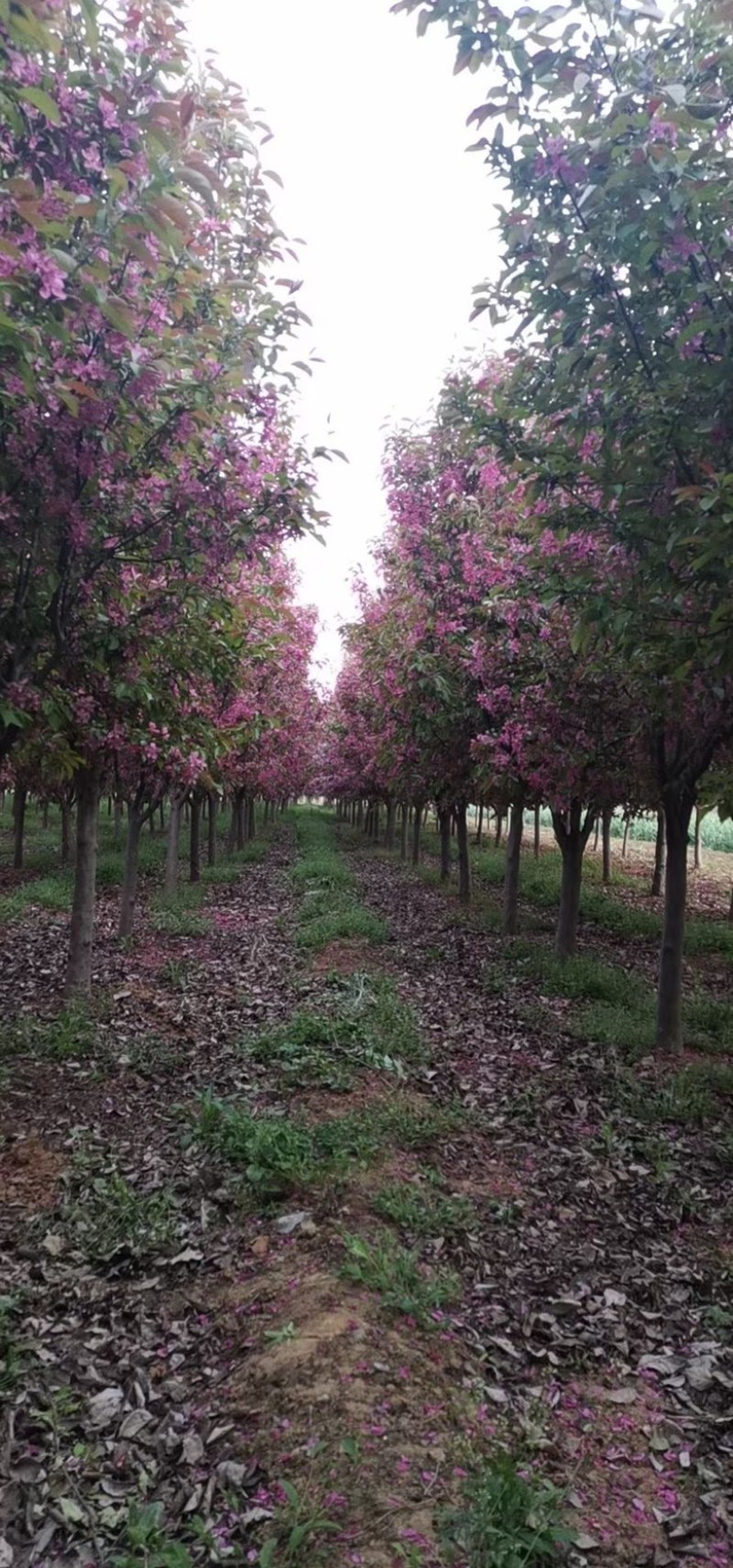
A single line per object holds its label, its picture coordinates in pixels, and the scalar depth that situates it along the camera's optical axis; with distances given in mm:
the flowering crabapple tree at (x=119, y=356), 3107
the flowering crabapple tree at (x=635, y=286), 3562
